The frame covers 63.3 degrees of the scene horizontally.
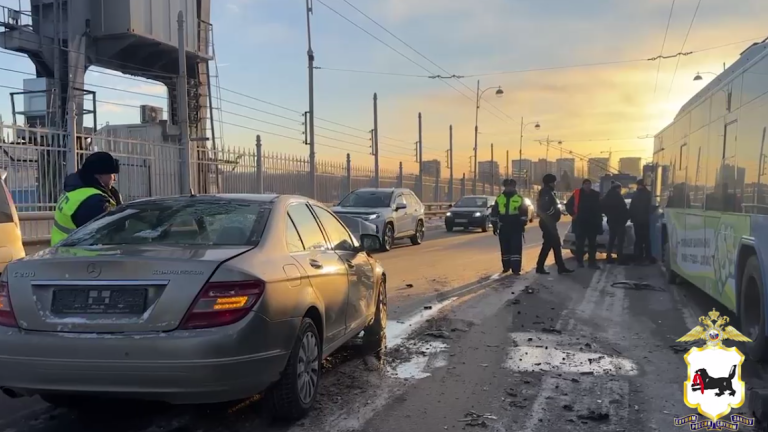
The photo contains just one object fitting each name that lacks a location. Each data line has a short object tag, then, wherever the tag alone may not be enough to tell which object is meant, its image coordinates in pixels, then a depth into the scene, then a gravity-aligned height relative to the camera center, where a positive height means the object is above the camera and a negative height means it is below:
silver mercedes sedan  3.38 -0.85
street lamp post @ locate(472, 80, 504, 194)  42.32 +0.38
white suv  16.54 -1.05
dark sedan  25.20 -1.75
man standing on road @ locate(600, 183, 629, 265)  13.13 -0.73
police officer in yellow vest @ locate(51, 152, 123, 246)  5.27 -0.24
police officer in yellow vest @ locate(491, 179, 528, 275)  11.36 -0.87
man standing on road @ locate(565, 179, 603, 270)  12.51 -0.85
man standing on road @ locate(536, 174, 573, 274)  11.53 -0.85
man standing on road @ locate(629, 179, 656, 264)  13.21 -0.88
